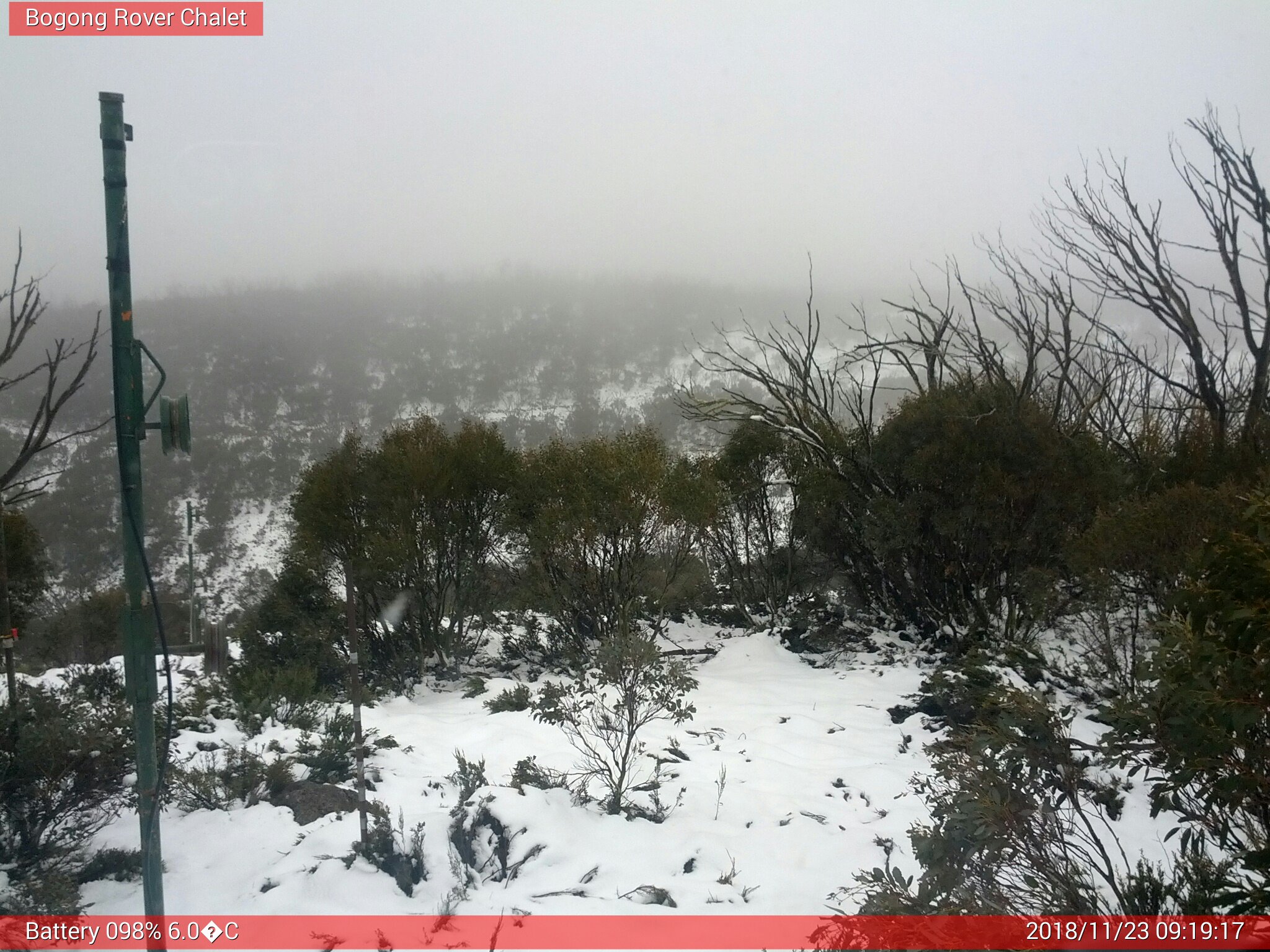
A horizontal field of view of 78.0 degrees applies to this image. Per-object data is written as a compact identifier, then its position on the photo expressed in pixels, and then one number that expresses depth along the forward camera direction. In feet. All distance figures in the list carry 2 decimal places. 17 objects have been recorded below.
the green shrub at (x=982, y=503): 30.30
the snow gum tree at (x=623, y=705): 17.81
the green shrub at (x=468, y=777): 16.39
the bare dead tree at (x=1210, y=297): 31.60
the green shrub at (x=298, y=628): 37.27
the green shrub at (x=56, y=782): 12.71
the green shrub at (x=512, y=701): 26.13
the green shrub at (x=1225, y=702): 7.18
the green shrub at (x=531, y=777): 17.02
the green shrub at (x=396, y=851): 13.21
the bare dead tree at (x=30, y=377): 11.60
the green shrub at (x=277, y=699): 21.59
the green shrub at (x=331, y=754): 17.67
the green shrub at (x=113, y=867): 12.69
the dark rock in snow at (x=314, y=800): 15.37
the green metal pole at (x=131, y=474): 8.73
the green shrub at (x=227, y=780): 15.70
